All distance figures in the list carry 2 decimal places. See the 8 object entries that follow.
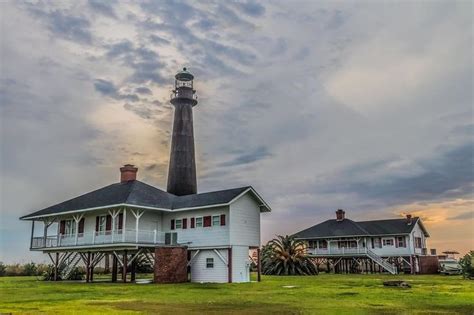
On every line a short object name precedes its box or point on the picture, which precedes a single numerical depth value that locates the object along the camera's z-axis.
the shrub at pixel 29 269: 45.19
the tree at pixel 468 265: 34.16
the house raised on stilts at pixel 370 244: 49.72
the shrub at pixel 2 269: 43.53
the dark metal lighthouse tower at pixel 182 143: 39.88
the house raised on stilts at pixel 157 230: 29.88
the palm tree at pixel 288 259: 45.97
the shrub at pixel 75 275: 36.31
